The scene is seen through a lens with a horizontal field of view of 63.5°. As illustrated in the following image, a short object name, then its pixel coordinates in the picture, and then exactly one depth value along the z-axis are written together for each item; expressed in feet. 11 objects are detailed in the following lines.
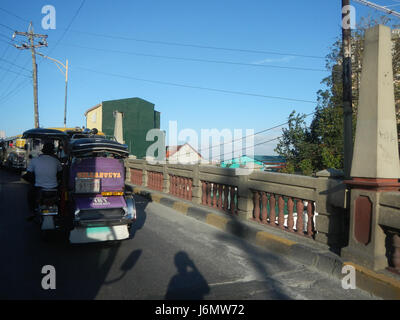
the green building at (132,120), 101.40
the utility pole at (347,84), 30.50
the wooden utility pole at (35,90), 85.61
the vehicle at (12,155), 74.89
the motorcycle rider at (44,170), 21.22
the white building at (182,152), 152.87
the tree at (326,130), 55.01
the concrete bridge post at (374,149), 14.51
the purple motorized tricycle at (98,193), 18.84
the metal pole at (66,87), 93.86
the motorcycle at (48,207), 19.84
